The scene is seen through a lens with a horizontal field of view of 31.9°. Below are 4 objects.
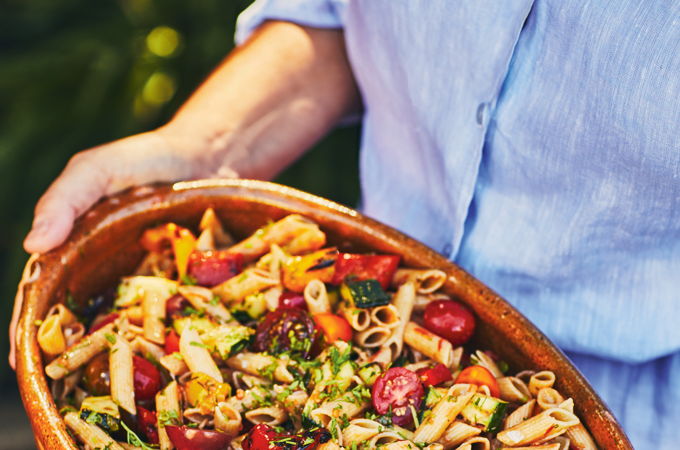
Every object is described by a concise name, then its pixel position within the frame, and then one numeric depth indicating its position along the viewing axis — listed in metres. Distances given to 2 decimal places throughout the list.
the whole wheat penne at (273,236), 0.72
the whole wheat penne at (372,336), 0.68
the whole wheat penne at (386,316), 0.69
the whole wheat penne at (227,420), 0.64
